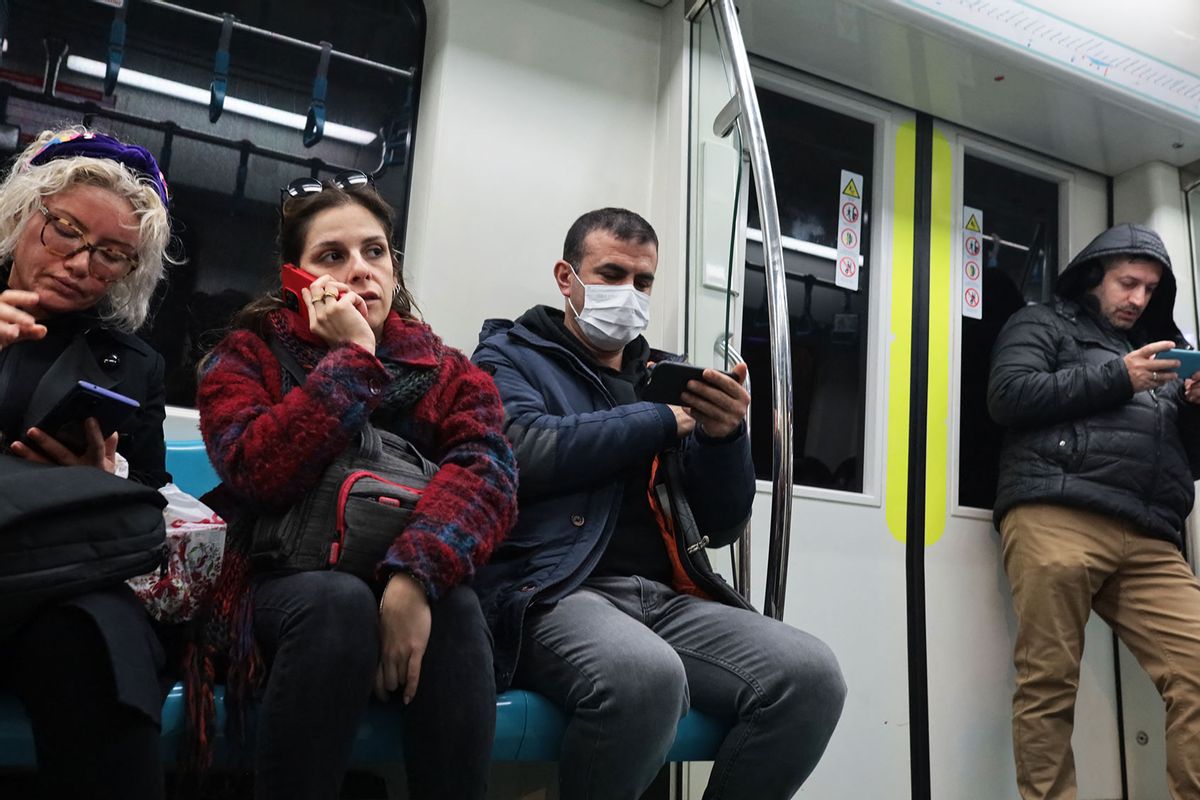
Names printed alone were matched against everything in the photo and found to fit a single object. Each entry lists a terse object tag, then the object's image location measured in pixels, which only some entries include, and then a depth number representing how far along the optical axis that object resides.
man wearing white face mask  1.59
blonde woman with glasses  1.17
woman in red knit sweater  1.31
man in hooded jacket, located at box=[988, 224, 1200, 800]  2.89
